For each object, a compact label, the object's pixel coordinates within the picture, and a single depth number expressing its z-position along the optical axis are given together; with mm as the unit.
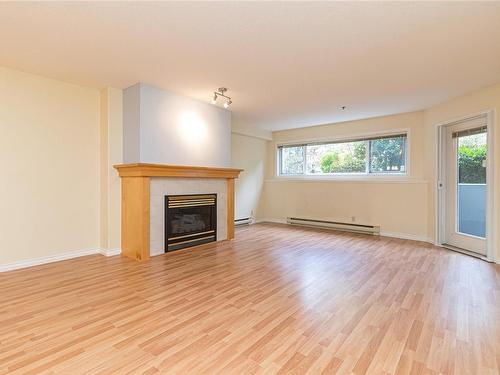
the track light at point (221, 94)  3771
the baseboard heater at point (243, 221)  6309
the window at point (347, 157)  5293
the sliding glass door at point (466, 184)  3863
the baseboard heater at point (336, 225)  5432
